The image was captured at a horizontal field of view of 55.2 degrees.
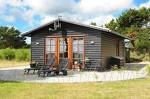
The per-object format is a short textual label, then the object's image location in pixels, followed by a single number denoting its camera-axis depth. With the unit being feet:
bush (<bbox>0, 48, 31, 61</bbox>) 43.01
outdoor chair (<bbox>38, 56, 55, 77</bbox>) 22.37
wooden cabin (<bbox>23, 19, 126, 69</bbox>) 27.16
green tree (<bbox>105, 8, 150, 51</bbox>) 60.85
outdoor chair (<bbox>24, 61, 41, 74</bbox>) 24.71
